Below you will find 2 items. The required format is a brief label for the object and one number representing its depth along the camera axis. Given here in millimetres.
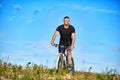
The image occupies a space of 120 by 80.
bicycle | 14567
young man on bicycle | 14188
